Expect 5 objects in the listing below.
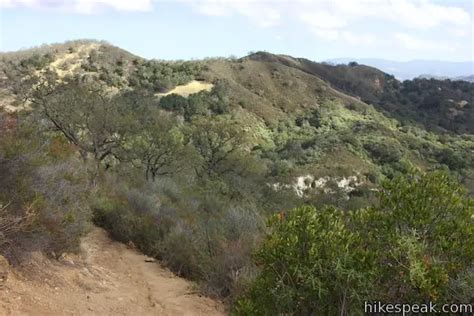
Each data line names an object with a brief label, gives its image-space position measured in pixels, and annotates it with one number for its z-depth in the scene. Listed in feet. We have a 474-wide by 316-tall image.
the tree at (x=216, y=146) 99.25
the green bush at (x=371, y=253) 14.74
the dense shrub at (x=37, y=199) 26.05
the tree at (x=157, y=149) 75.10
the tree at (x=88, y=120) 70.64
